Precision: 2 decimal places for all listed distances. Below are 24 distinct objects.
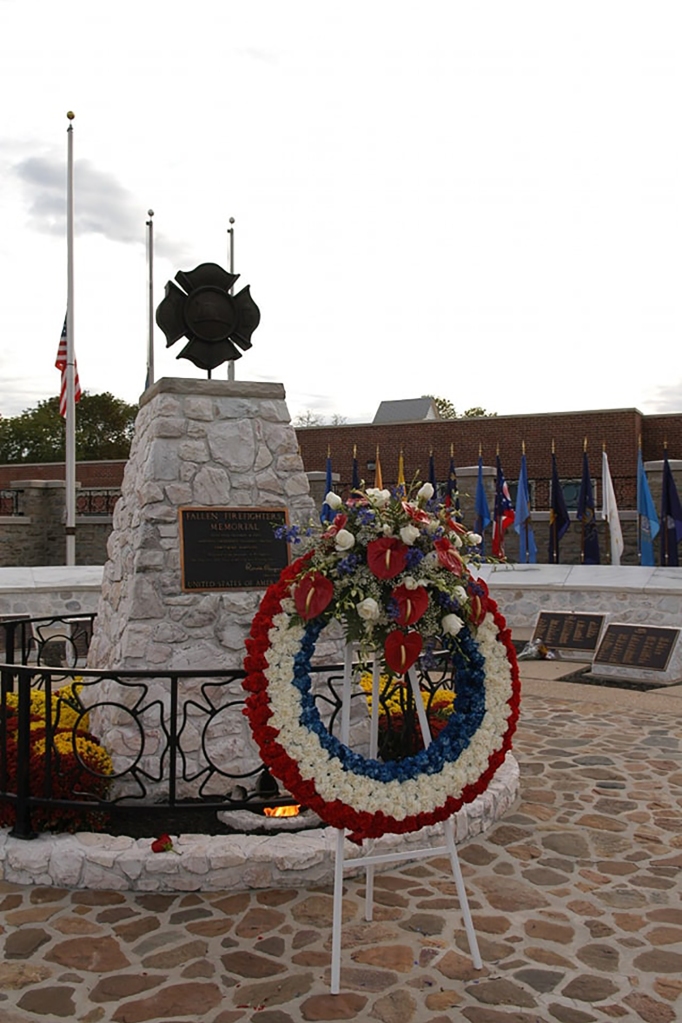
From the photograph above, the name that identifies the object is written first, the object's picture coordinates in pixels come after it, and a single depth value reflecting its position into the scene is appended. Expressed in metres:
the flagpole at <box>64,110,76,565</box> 16.97
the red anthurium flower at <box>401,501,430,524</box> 3.75
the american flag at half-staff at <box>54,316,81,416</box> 17.55
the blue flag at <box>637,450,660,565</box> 18.14
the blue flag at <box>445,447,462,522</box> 20.72
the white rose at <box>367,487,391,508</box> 3.79
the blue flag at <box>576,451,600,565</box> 19.27
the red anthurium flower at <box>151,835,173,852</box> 4.52
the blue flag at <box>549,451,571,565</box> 18.67
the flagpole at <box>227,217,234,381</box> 19.16
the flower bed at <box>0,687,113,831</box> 4.84
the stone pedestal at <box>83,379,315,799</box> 5.57
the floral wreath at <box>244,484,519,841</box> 3.63
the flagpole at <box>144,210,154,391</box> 19.61
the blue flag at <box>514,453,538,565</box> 19.14
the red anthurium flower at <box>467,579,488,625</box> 3.84
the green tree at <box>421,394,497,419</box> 58.88
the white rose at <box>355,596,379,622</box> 3.50
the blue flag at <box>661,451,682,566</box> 17.73
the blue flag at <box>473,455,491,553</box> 20.23
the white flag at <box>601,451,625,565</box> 18.47
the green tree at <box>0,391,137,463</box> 48.78
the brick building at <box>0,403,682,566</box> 24.95
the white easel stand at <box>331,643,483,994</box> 3.49
